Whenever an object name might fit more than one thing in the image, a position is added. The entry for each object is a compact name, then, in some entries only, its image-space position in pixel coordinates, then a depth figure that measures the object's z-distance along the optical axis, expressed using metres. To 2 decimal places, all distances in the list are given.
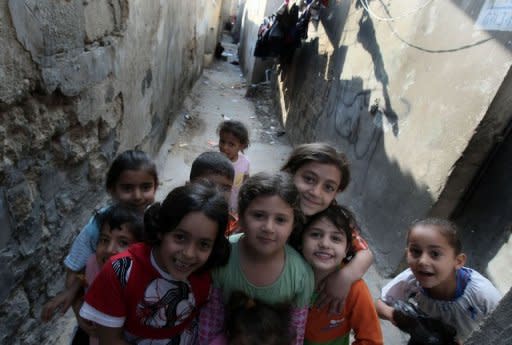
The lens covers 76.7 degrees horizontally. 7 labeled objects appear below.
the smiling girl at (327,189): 1.21
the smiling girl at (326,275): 1.21
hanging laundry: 6.01
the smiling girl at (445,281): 1.35
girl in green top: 1.13
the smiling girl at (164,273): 1.00
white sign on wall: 1.94
